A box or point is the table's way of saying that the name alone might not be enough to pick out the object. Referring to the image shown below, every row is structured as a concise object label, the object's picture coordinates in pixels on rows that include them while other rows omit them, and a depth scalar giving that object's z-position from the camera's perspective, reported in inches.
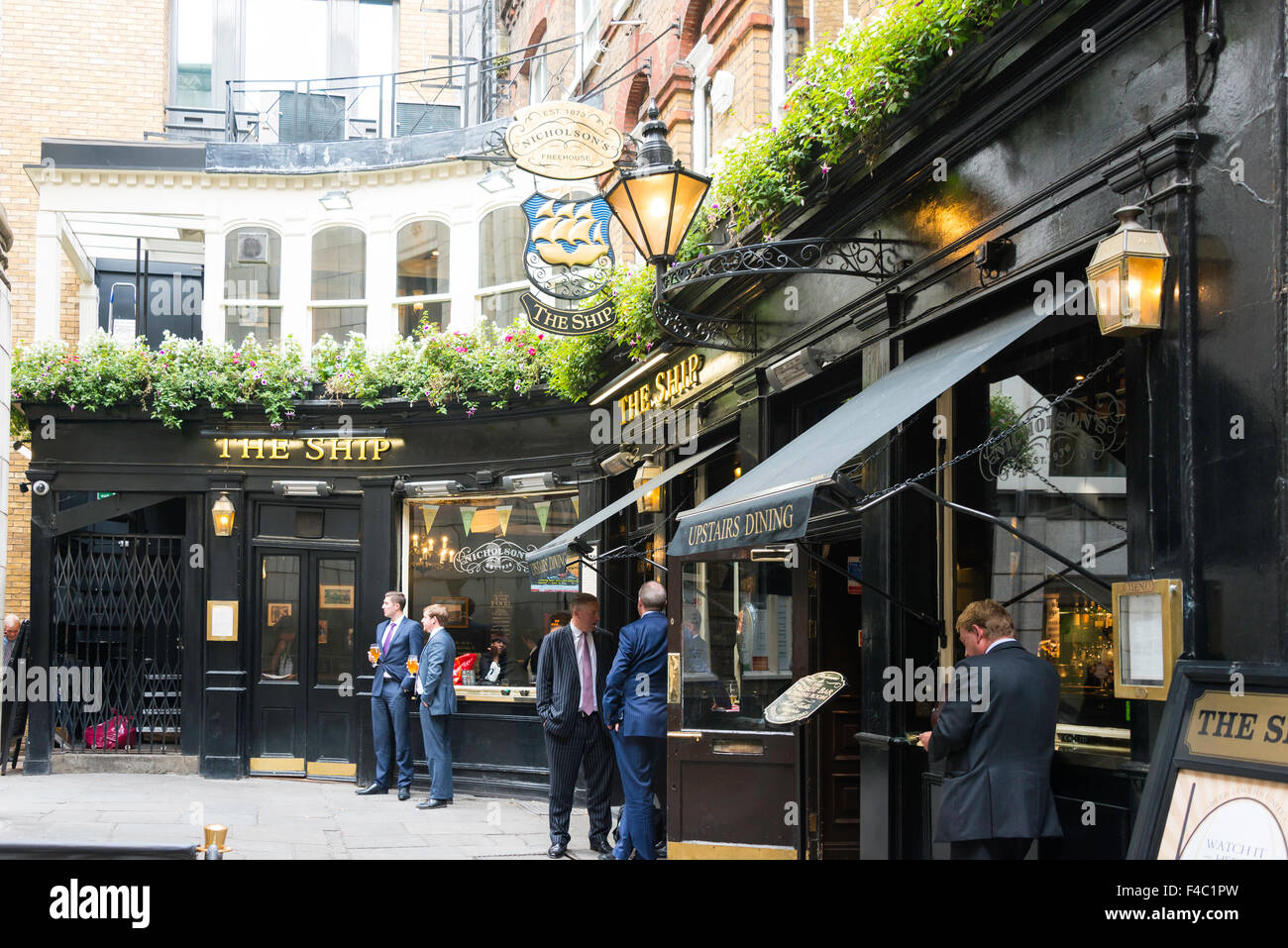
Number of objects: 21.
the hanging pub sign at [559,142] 412.2
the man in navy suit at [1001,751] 212.7
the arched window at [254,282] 674.2
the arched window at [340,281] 669.9
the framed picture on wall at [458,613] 620.7
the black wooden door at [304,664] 637.9
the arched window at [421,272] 655.1
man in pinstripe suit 415.2
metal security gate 639.8
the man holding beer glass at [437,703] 527.5
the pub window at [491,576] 600.1
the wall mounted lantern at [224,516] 634.8
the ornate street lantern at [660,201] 327.0
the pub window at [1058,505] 229.0
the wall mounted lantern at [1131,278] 191.6
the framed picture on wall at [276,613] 650.8
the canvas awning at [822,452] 227.8
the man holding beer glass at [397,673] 558.3
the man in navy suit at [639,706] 384.5
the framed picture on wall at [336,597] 650.8
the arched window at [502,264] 631.8
